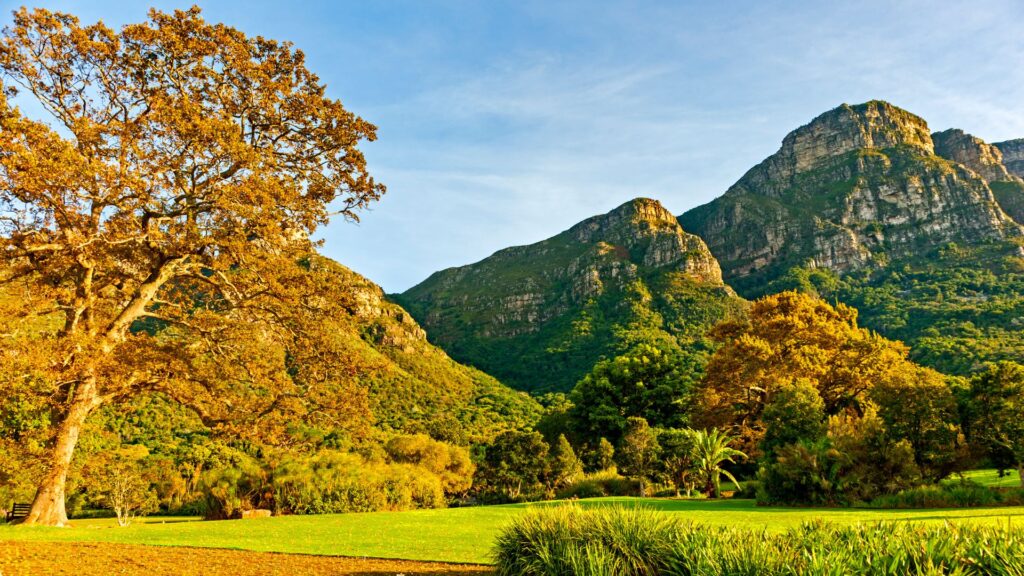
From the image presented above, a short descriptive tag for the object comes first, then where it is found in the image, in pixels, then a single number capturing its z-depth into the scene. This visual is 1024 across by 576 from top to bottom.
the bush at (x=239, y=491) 22.19
